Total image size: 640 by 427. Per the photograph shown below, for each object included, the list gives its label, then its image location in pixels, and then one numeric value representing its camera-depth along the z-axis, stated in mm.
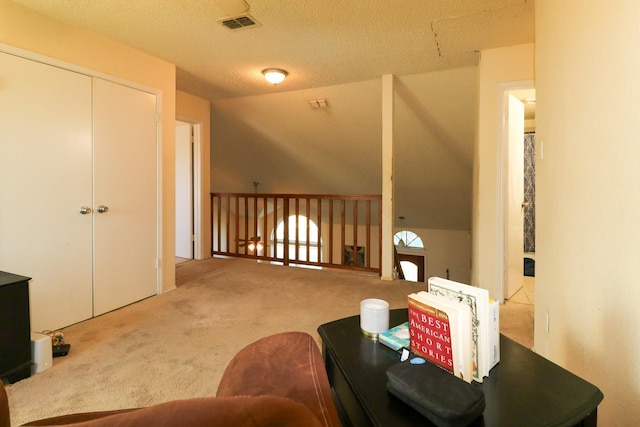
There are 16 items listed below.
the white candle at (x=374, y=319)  1164
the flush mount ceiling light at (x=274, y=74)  3459
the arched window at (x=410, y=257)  7215
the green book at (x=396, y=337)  1059
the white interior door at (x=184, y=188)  4645
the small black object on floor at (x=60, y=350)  2016
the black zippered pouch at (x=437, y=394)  663
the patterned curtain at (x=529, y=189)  4641
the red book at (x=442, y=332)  841
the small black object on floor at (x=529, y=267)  4445
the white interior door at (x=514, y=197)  3125
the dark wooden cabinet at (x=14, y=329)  1687
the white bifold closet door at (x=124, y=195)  2662
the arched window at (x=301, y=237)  8148
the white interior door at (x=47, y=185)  2139
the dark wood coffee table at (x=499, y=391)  720
